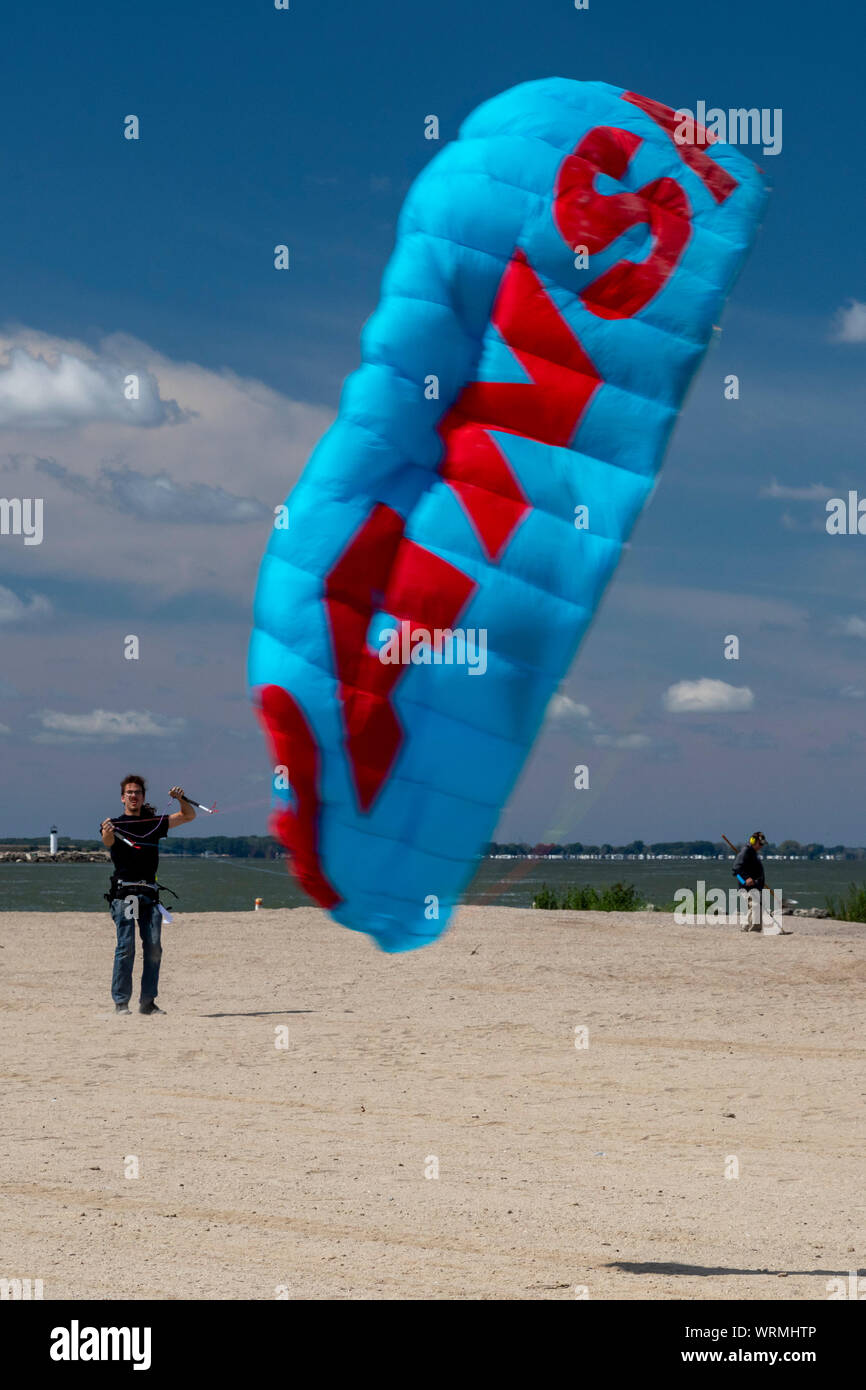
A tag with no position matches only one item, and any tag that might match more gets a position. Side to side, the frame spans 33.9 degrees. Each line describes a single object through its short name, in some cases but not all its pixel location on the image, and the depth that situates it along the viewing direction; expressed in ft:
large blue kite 17.28
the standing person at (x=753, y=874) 64.90
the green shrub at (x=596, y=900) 82.99
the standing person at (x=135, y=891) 39.78
